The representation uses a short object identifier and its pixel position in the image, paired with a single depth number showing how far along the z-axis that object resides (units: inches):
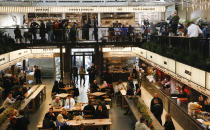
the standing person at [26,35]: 800.0
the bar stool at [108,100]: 614.5
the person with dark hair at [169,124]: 416.1
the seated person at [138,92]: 641.0
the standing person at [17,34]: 784.9
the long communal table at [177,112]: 440.5
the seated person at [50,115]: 459.2
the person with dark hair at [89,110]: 503.8
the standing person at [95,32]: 831.6
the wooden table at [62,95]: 625.0
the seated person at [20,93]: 598.5
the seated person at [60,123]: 423.5
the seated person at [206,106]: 484.1
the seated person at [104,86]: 676.4
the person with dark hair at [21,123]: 441.9
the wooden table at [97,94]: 641.7
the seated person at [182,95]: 589.1
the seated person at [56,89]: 678.1
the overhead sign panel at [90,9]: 1035.3
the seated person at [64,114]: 472.7
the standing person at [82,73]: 900.6
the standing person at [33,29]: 797.2
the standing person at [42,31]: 800.1
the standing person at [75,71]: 911.0
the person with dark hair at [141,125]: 406.2
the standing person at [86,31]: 824.3
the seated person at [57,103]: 541.3
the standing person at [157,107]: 495.5
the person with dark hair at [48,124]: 433.4
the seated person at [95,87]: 675.4
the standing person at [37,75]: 896.0
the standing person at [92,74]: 836.6
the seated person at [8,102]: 554.3
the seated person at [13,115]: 442.9
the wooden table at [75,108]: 519.8
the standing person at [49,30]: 805.2
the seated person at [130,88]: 626.8
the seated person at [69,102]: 540.1
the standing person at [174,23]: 547.5
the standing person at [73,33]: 812.0
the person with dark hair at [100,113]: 487.8
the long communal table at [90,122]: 449.1
